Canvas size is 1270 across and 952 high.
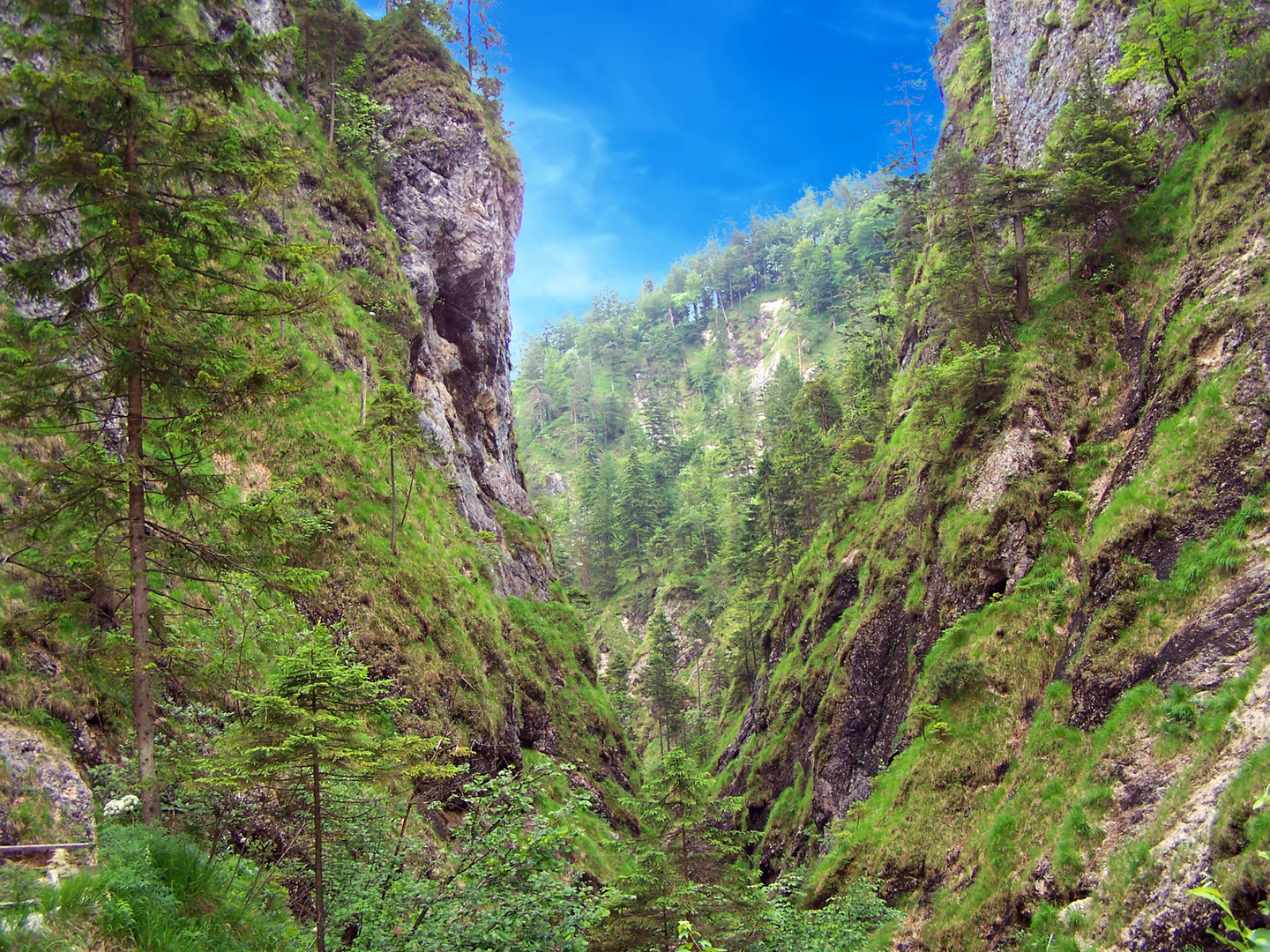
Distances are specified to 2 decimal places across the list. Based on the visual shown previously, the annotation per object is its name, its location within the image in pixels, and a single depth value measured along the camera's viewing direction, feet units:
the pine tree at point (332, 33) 111.04
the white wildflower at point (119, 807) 26.81
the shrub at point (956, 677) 61.62
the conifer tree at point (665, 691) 146.30
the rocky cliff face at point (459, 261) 112.98
